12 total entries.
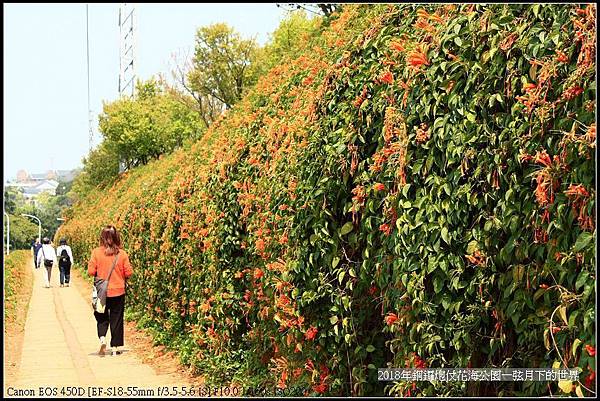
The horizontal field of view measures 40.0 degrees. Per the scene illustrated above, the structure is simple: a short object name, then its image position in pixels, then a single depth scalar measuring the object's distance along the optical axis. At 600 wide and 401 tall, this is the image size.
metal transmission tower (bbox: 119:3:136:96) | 43.97
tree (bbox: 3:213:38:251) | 69.75
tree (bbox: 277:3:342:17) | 13.89
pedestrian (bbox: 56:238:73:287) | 23.12
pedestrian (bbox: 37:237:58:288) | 23.38
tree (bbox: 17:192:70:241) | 91.54
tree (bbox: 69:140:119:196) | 44.53
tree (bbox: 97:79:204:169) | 39.44
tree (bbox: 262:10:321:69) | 21.92
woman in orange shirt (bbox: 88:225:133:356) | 9.95
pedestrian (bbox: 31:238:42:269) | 36.22
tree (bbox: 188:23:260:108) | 33.75
